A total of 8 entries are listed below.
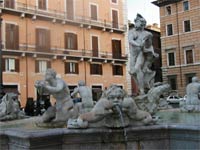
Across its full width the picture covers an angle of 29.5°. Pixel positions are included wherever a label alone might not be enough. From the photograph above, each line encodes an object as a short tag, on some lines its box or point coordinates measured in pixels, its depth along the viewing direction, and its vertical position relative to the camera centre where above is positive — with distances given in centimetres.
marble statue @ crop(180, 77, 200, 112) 859 -30
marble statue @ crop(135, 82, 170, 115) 731 -26
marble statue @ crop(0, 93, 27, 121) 862 -46
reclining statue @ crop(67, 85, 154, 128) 487 -33
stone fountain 471 -57
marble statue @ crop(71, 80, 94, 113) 831 -19
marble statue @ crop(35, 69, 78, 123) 576 -19
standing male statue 872 +73
